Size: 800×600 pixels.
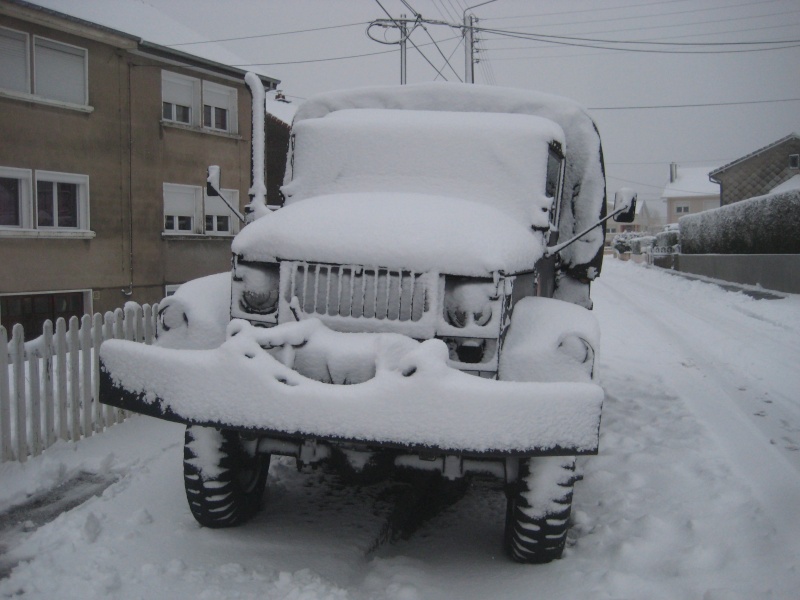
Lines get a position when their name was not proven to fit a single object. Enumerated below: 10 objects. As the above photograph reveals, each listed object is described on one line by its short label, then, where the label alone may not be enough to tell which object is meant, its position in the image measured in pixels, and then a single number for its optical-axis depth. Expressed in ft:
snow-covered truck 8.53
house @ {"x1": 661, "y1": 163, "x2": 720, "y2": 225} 226.58
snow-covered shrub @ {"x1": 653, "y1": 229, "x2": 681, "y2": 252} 96.37
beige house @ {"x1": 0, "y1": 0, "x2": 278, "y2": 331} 44.68
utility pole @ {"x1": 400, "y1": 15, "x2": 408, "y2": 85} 78.92
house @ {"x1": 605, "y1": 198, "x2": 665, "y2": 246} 306.55
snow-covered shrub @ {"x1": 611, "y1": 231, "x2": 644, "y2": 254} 150.69
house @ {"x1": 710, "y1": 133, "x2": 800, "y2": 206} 117.70
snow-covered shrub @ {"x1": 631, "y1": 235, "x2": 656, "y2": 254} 132.12
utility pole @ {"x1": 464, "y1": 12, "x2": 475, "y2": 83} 83.83
